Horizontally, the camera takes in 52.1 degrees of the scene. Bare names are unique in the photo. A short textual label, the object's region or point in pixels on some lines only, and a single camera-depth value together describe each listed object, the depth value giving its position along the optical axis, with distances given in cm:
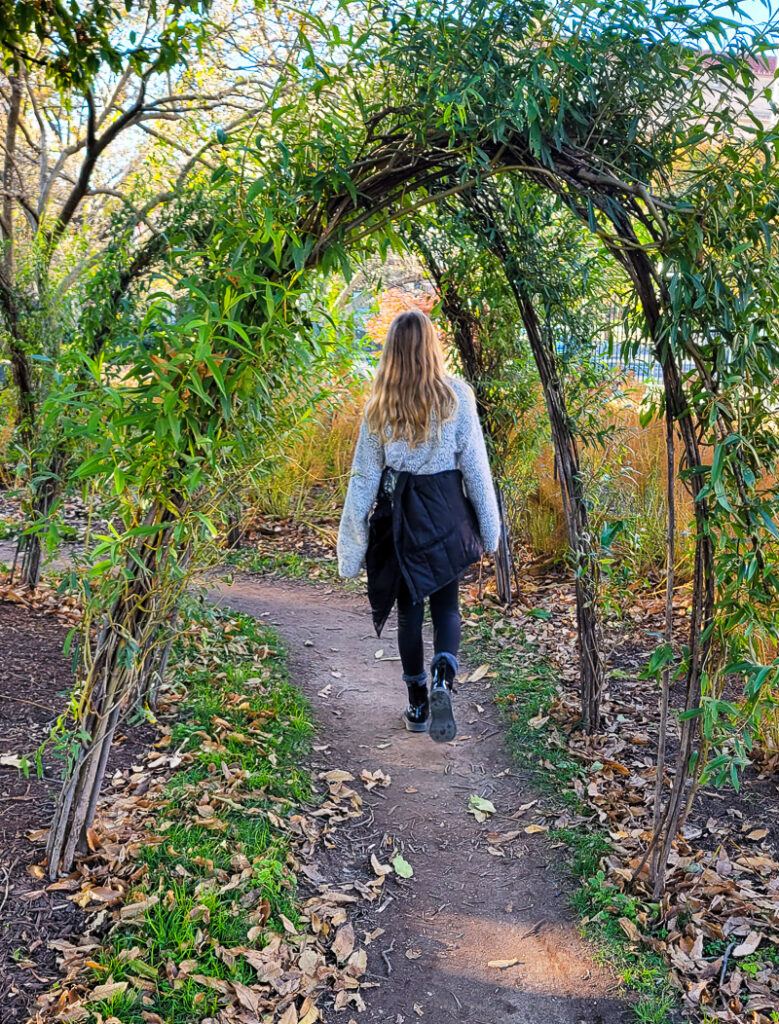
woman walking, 341
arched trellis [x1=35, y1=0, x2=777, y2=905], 225
